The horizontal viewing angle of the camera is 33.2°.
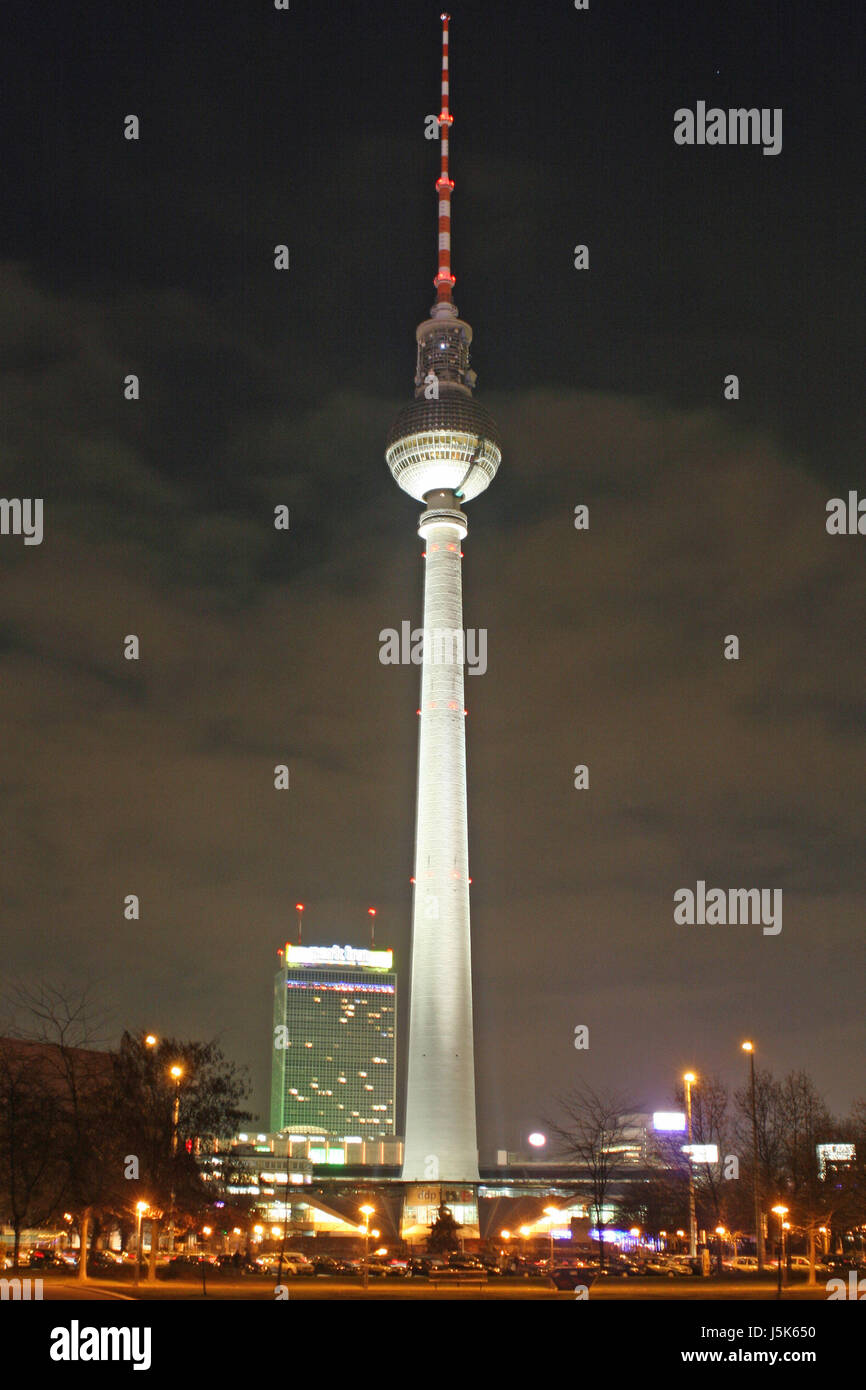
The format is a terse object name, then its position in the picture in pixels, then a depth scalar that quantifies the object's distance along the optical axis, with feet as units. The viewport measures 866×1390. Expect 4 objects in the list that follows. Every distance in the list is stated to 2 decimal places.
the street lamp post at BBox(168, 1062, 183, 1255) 210.71
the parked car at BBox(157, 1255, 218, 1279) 220.43
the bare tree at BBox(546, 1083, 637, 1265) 266.57
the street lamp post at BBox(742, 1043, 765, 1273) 247.25
